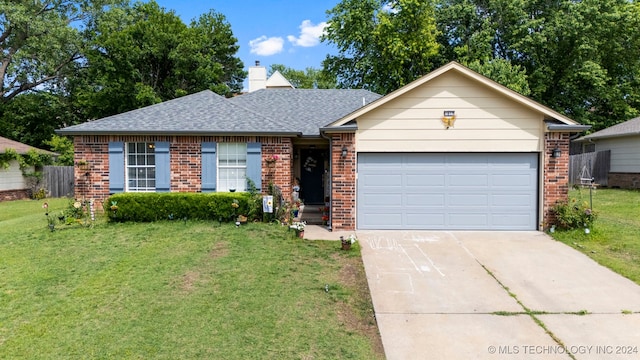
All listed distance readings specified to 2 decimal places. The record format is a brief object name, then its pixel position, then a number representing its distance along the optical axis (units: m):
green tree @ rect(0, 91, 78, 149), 27.50
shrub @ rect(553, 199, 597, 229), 9.16
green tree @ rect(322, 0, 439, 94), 24.69
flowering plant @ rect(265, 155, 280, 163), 10.83
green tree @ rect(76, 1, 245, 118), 24.98
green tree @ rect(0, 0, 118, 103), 25.41
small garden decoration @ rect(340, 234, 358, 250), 8.00
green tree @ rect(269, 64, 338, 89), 47.91
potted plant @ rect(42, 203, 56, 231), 9.57
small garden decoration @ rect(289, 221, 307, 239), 9.05
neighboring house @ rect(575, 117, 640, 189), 17.36
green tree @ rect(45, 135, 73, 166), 22.11
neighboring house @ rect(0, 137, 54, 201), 18.08
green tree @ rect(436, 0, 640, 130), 22.64
